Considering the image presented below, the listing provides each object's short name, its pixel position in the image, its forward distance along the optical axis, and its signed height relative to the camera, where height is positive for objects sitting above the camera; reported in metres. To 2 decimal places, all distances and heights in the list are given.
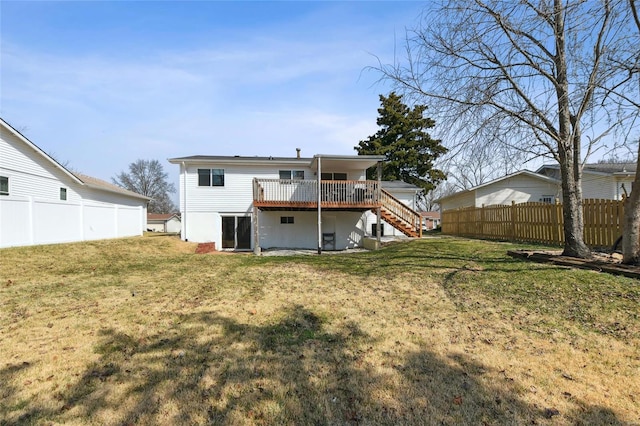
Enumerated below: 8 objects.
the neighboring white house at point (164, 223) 45.34 -0.60
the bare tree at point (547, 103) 6.89 +2.52
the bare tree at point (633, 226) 6.17 -0.28
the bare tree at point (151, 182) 56.44 +6.40
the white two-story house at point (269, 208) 16.39 +0.45
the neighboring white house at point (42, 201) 12.95 +0.92
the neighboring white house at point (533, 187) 19.95 +1.71
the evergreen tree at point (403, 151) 33.84 +6.64
